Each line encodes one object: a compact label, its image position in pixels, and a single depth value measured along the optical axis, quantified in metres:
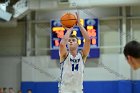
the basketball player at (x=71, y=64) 7.05
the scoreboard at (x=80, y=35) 18.23
